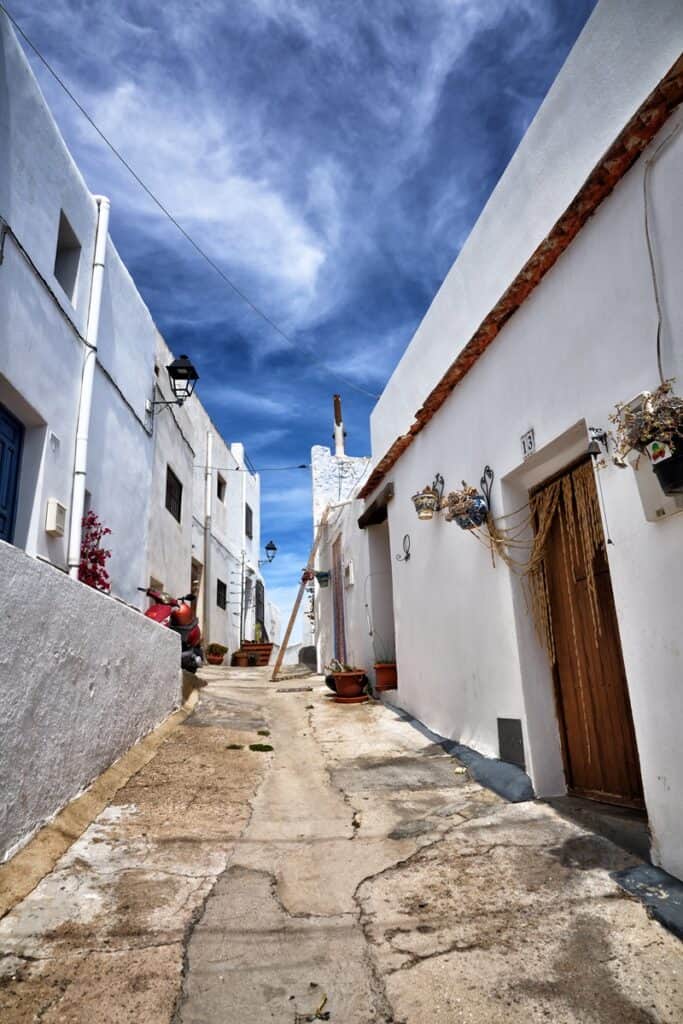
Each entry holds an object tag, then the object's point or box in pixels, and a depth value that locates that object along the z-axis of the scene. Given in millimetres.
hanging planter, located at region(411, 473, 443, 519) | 5617
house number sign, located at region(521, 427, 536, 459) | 3896
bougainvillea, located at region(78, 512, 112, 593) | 6777
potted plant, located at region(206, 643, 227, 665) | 14688
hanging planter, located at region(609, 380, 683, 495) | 2488
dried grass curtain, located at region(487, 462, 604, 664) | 3639
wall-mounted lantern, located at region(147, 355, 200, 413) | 8969
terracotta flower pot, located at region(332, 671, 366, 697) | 8078
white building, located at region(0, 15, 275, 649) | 5430
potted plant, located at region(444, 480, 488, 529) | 4496
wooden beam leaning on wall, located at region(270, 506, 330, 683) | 11484
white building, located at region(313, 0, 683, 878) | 2775
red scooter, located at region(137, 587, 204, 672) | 8297
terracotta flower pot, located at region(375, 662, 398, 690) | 8023
